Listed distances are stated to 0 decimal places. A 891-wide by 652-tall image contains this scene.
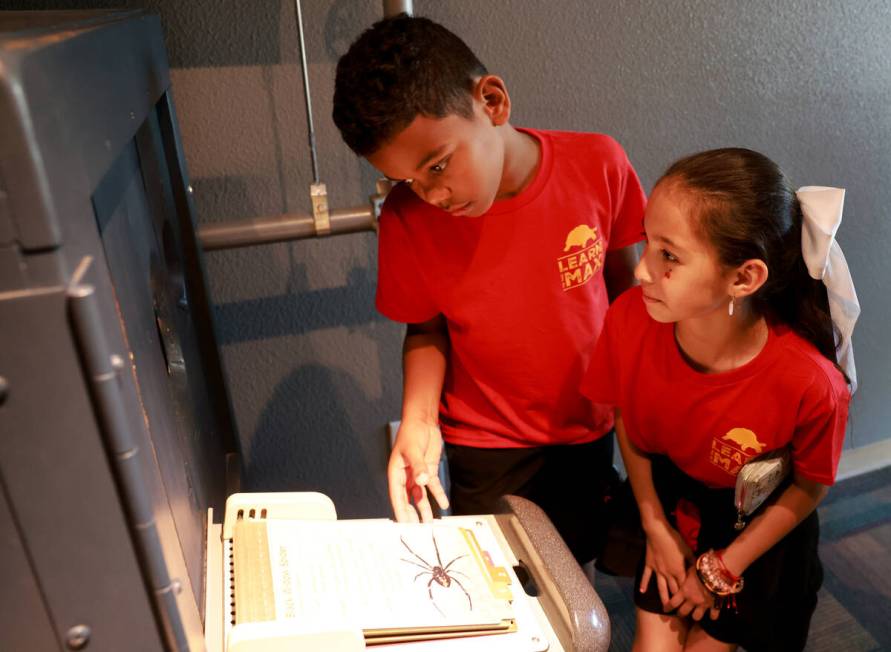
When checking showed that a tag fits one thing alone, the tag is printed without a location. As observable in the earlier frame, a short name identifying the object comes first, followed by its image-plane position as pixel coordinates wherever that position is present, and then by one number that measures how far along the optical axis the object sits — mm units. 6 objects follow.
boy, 820
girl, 849
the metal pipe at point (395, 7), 1000
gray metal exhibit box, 348
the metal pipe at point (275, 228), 1053
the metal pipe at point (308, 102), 1092
